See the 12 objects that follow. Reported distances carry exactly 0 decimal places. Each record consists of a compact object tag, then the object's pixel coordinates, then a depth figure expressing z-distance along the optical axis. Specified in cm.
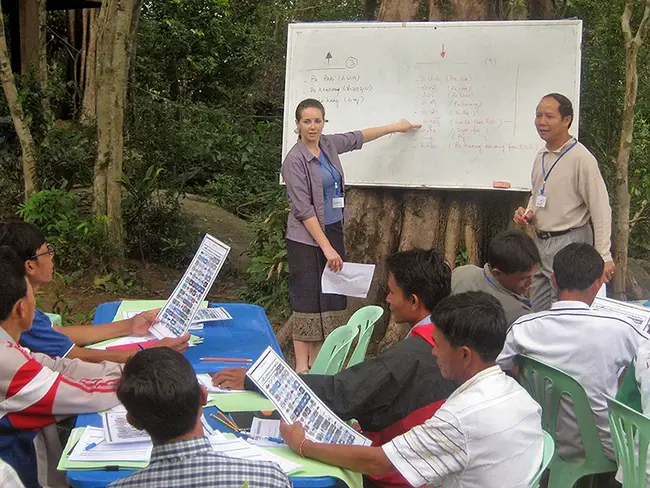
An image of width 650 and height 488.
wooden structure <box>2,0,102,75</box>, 1017
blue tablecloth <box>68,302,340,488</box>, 233
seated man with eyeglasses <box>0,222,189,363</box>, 294
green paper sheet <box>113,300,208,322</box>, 368
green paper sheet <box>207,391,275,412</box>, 249
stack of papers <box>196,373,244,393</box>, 264
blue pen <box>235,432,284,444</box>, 226
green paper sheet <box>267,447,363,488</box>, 207
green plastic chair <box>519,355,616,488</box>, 261
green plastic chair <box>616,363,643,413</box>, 284
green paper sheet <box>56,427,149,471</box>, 204
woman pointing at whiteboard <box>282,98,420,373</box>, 428
